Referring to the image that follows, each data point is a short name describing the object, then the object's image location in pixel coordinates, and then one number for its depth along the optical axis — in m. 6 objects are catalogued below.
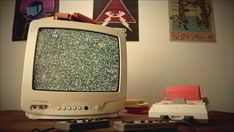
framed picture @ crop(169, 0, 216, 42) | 1.50
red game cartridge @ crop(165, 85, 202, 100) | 1.07
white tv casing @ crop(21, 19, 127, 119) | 0.88
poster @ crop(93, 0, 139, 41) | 1.49
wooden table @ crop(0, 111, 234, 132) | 0.67
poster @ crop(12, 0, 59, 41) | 1.50
